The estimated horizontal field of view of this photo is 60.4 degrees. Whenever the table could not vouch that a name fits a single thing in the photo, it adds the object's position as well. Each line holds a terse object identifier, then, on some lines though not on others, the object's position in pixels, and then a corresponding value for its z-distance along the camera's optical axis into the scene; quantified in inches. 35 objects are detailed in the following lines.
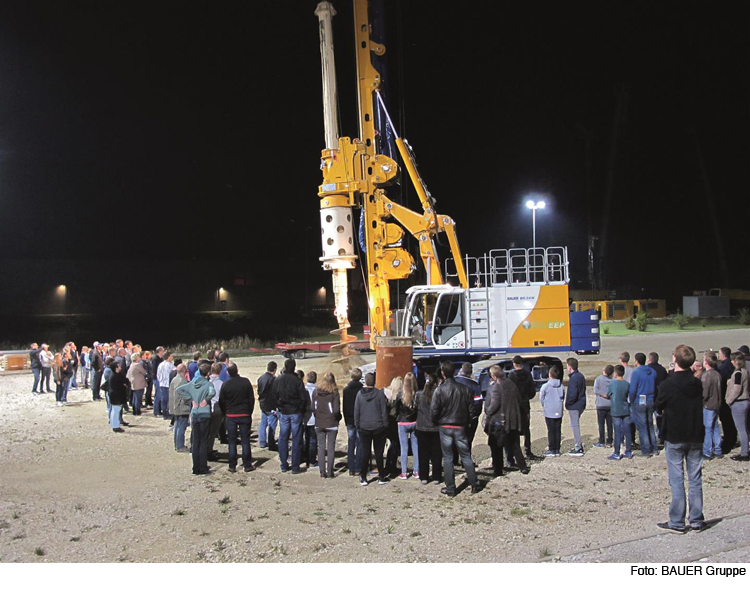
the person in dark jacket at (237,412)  386.6
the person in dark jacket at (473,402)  358.9
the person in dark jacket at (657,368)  394.1
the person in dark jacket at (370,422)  352.2
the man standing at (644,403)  378.6
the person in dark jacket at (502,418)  356.8
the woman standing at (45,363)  796.6
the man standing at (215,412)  407.5
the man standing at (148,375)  647.1
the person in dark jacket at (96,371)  707.7
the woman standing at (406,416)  363.6
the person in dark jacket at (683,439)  257.3
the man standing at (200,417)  381.1
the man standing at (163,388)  568.7
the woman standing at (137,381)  597.6
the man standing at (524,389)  400.8
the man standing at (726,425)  386.7
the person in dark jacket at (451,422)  327.9
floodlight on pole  888.9
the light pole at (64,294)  1844.2
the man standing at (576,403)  402.3
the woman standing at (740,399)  367.2
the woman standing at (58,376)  682.8
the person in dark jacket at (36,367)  792.9
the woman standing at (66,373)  687.7
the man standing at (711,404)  366.0
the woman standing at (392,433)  371.2
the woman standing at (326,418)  367.2
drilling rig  750.5
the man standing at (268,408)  397.7
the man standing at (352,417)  377.4
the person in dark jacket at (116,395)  516.1
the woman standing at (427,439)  343.3
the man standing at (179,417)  436.1
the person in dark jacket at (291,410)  380.5
